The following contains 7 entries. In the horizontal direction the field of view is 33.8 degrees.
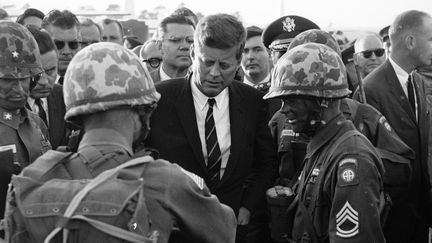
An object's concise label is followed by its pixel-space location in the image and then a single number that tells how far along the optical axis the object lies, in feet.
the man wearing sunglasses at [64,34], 24.07
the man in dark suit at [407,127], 19.12
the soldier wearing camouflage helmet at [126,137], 8.83
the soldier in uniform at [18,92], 13.42
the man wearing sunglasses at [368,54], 32.07
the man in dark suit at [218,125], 15.28
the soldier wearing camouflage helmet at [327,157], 12.13
